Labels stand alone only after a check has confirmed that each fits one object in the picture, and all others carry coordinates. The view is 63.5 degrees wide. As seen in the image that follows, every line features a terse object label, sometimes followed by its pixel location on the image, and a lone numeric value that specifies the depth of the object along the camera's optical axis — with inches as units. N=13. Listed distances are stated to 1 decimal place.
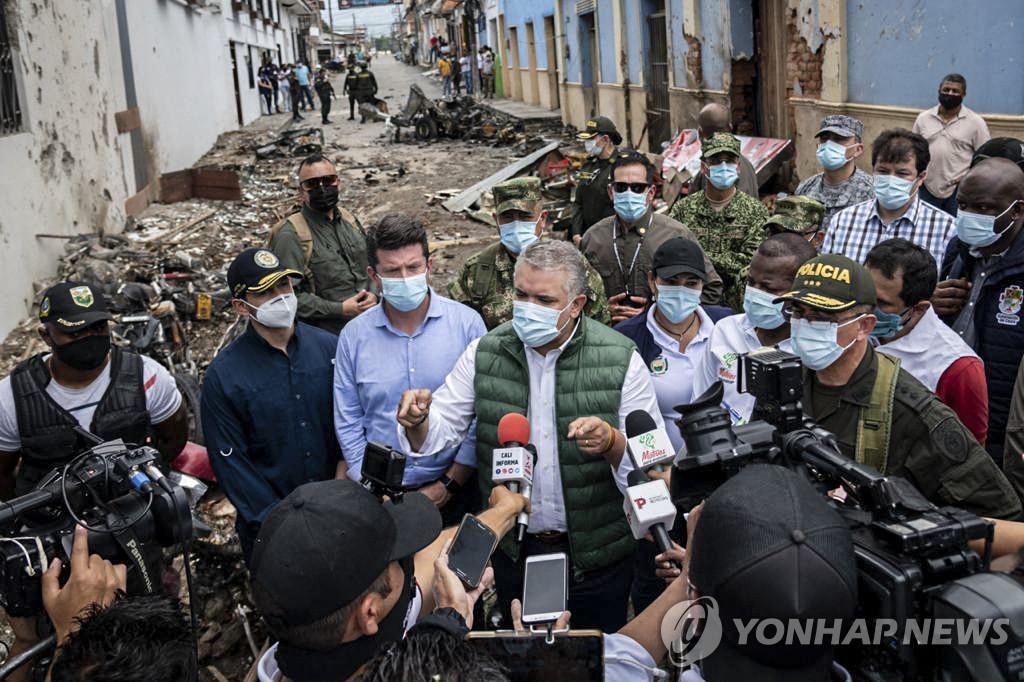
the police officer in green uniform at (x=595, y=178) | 266.8
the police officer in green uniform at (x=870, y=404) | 92.0
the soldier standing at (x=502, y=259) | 169.0
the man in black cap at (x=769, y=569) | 59.8
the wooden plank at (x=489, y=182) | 551.8
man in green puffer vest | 113.9
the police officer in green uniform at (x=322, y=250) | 185.0
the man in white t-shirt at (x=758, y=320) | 131.0
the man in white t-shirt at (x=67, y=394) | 131.0
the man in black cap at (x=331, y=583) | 66.9
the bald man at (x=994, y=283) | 136.8
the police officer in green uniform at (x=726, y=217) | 198.4
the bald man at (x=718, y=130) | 240.7
